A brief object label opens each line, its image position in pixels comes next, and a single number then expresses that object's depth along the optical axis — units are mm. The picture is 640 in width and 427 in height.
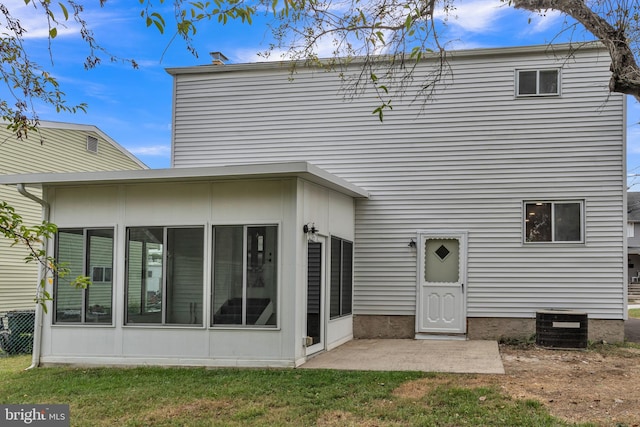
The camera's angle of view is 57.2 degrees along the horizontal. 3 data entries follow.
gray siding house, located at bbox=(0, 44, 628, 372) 8383
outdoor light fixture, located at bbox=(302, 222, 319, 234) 8383
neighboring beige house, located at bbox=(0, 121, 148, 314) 13547
